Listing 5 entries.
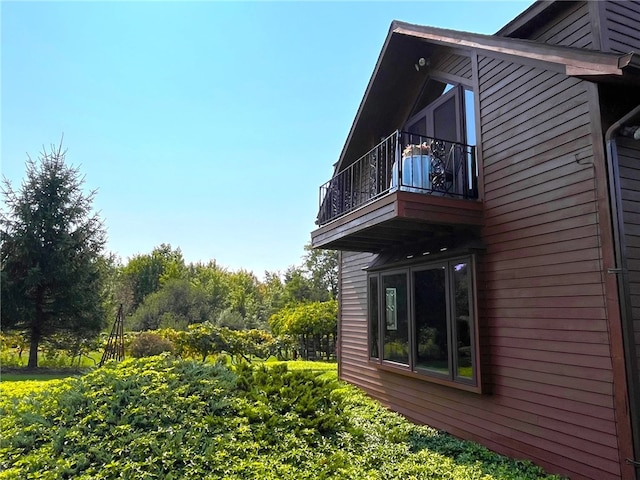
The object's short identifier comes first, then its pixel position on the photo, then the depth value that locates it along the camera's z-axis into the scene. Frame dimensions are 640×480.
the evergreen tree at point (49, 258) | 12.41
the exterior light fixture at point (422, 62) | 6.91
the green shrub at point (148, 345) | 12.05
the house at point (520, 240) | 3.57
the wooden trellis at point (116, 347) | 11.63
